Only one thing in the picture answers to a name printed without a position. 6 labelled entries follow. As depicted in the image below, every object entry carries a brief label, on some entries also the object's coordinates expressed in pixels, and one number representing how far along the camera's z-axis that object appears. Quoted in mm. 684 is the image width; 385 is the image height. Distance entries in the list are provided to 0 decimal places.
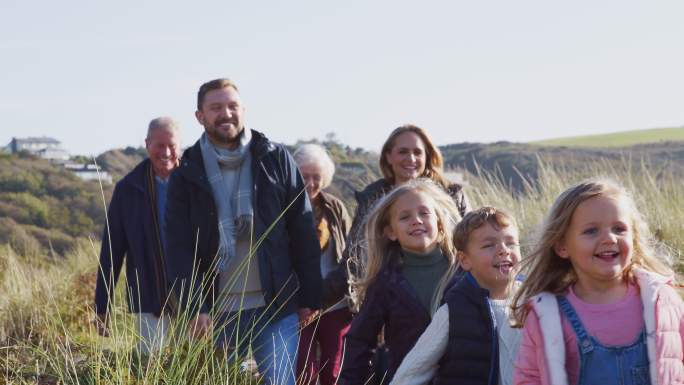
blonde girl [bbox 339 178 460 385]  5625
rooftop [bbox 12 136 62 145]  76250
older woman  7125
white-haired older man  7594
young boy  4977
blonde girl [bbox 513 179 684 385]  4043
